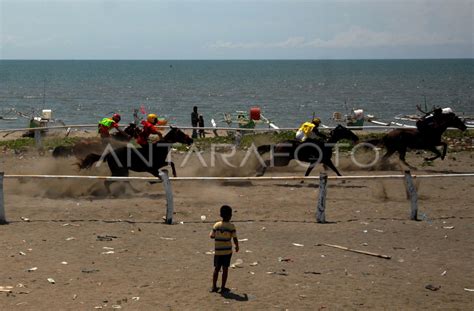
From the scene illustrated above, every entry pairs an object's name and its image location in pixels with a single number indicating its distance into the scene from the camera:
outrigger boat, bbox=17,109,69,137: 28.65
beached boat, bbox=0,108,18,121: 53.08
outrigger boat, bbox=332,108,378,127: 31.72
